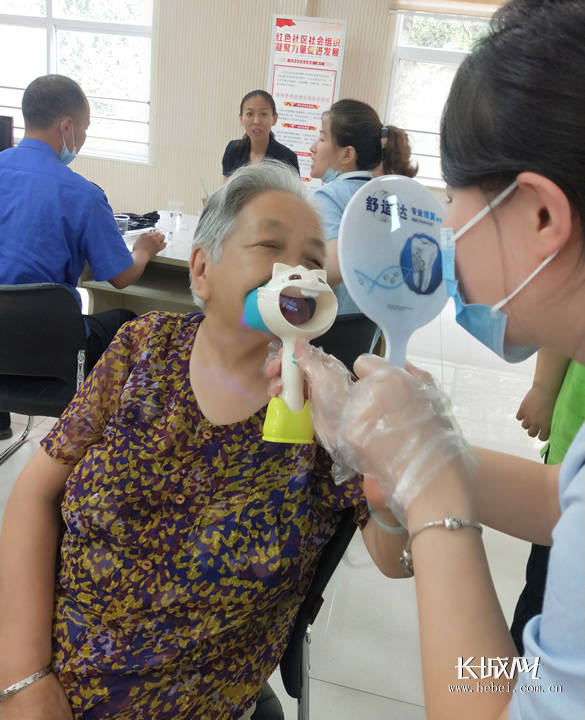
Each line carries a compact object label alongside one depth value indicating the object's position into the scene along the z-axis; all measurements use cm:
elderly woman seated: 105
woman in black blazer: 448
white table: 293
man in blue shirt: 223
